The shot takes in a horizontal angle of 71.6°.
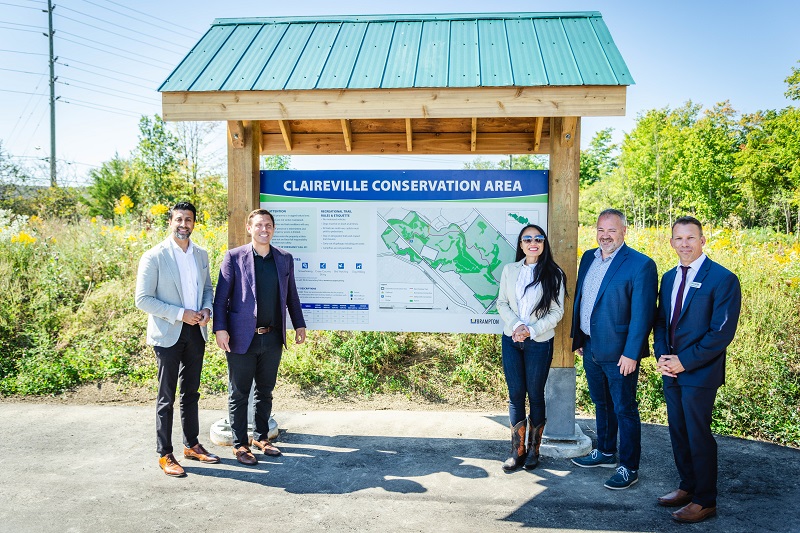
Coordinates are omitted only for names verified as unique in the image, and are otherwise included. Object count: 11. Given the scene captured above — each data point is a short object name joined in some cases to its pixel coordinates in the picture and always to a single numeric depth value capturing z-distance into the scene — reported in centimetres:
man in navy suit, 349
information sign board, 498
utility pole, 2523
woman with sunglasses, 429
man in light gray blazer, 418
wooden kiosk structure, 436
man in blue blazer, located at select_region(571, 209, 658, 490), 397
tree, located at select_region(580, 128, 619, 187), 4547
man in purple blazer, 441
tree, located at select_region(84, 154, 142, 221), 2359
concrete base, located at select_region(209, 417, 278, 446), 489
